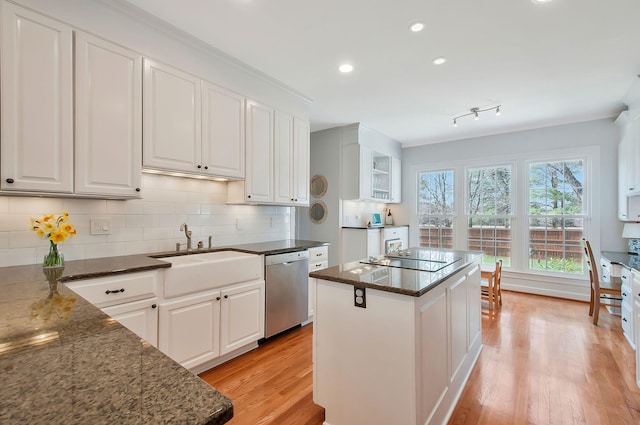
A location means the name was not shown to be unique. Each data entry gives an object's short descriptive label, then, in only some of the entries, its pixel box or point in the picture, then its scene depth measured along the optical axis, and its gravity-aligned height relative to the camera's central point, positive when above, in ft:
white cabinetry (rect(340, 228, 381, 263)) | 14.83 -1.57
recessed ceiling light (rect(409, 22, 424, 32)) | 7.42 +4.69
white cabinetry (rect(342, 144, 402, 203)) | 15.30 +2.13
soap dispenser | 19.66 -0.42
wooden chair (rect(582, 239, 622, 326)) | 10.92 -2.85
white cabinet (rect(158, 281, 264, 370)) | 7.00 -2.87
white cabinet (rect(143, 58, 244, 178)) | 7.48 +2.45
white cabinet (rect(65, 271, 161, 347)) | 5.71 -1.74
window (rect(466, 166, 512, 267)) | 16.33 +0.04
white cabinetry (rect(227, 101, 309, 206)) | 9.86 +1.91
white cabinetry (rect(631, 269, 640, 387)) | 6.94 -2.36
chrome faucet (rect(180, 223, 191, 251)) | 8.95 -0.61
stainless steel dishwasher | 9.37 -2.60
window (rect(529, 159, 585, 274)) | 14.58 -0.12
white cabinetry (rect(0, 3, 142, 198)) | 5.59 +2.11
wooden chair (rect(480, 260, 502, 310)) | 12.35 -3.28
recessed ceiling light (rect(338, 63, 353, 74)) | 9.50 +4.70
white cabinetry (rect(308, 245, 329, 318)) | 10.84 -1.69
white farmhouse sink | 7.06 -1.55
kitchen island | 4.86 -2.36
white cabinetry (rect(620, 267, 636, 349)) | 8.89 -2.95
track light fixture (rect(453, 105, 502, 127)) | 12.87 +4.53
